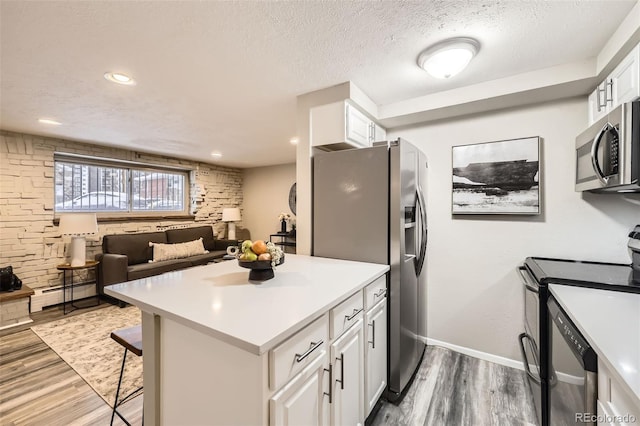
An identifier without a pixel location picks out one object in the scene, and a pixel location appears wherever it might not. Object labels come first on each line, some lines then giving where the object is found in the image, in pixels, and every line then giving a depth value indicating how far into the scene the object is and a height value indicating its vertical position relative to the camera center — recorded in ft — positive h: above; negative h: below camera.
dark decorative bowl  4.94 -1.06
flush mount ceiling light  5.22 +3.11
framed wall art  7.05 +0.94
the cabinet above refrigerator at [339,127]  7.06 +2.30
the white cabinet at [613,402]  2.48 -1.91
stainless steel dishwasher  3.16 -2.16
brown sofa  12.20 -2.26
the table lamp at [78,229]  11.41 -0.73
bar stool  4.79 -2.36
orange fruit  5.00 -0.67
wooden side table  11.55 -2.75
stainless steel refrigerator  6.16 -0.24
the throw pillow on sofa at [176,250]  14.40 -2.11
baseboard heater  11.62 -3.74
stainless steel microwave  4.35 +1.07
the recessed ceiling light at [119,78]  6.40 +3.25
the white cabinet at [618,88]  4.62 +2.38
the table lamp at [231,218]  19.29 -0.43
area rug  6.90 -4.28
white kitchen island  3.05 -1.70
